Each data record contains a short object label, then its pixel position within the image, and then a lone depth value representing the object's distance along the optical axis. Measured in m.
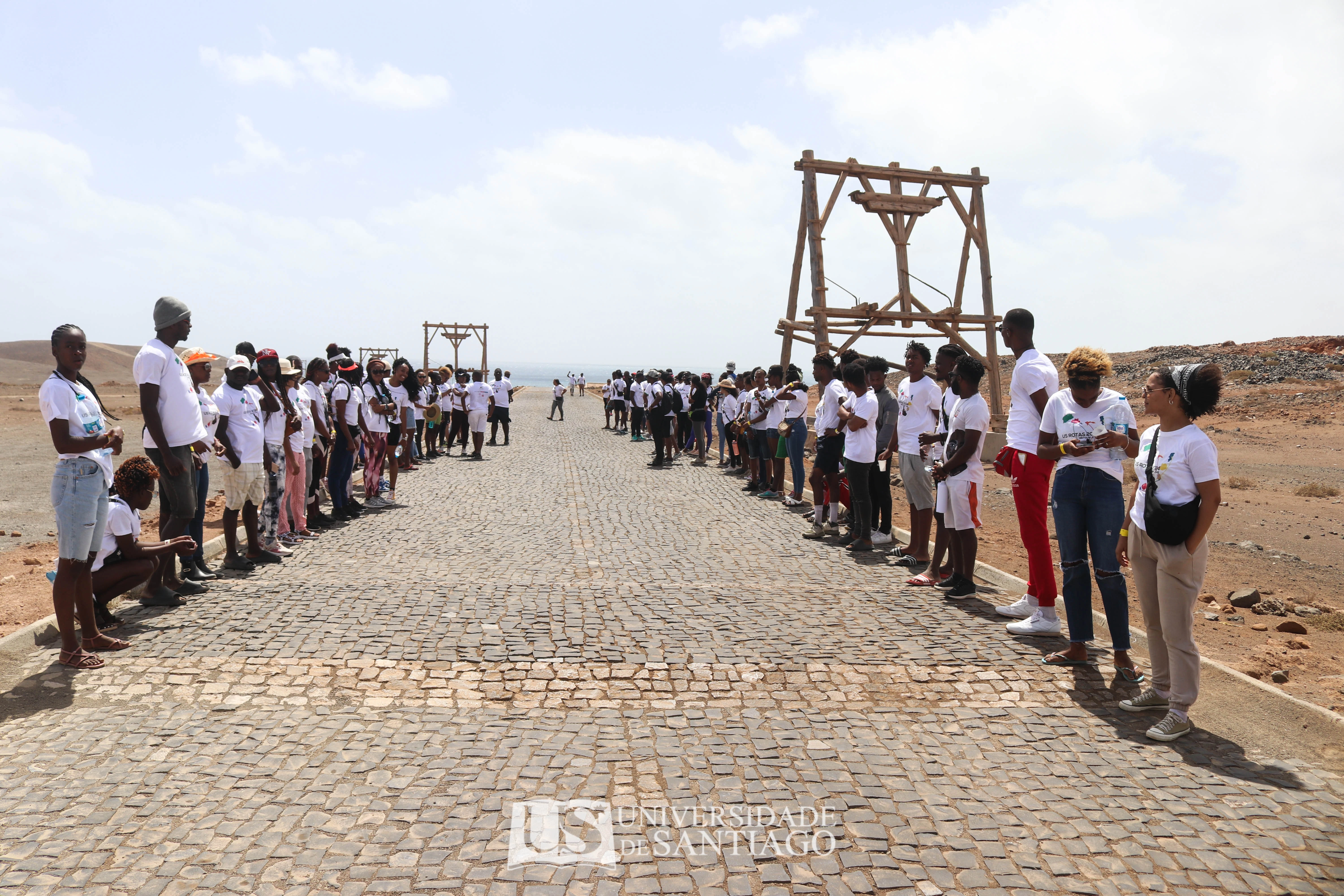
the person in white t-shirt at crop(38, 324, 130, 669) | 5.04
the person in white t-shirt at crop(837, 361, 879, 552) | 8.76
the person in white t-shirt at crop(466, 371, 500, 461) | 18.16
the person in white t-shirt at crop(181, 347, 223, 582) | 6.99
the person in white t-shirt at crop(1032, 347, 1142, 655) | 5.05
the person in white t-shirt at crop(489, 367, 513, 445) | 20.86
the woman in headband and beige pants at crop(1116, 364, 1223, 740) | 4.19
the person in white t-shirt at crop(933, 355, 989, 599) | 6.74
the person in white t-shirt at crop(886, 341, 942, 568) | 7.90
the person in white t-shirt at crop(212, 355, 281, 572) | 7.39
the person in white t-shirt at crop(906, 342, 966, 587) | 7.13
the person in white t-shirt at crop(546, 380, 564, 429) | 30.88
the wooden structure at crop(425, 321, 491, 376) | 52.97
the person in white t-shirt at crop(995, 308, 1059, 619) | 5.85
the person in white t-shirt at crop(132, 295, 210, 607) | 6.09
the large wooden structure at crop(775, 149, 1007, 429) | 14.98
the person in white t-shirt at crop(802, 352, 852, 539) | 9.68
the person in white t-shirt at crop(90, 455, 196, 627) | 5.77
